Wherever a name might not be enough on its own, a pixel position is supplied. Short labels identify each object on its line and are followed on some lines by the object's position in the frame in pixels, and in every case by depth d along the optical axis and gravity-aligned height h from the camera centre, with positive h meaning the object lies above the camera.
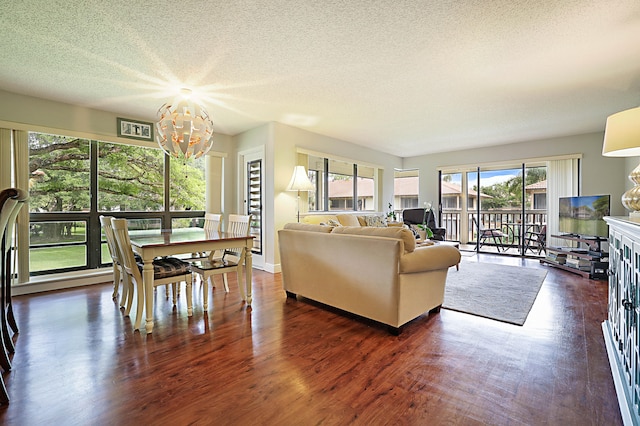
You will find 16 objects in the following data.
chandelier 2.94 +0.79
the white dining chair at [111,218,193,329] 2.50 -0.53
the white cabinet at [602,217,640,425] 1.34 -0.59
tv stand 4.28 -0.80
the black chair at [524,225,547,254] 6.13 -0.68
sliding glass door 6.36 +0.06
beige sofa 2.39 -0.54
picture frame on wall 4.31 +1.22
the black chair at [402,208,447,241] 6.32 -0.23
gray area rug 2.95 -1.00
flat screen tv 4.56 -0.12
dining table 2.47 -0.31
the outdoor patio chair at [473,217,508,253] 6.79 -0.62
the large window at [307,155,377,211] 5.81 +0.53
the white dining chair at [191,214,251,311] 2.89 -0.55
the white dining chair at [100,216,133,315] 2.82 -0.49
